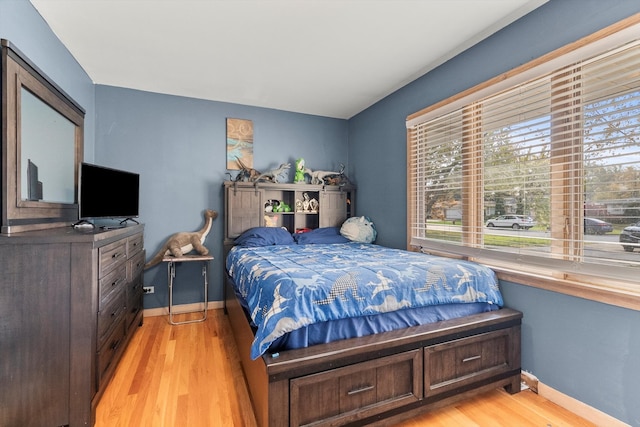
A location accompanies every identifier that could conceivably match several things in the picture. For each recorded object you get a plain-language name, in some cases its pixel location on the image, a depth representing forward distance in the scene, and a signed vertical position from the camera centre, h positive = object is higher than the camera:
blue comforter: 1.46 -0.42
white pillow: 3.60 -0.20
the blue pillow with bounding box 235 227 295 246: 3.22 -0.26
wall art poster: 3.68 +0.89
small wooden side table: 3.00 -0.60
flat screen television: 2.10 +0.17
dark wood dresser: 1.43 -0.58
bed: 1.40 -0.67
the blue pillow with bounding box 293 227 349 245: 3.50 -0.28
